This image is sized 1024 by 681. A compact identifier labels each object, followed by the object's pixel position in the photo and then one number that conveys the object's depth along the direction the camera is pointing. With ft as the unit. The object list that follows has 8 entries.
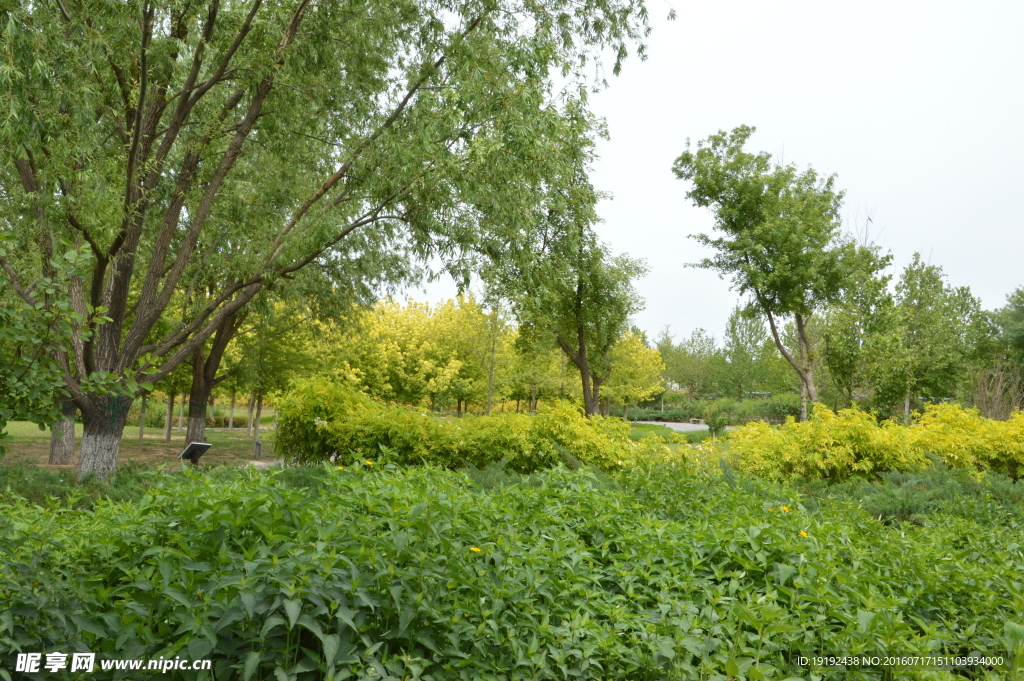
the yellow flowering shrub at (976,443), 30.66
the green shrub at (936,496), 18.86
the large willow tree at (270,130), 24.32
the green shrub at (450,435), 26.55
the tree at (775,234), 65.00
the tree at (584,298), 62.18
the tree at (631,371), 99.81
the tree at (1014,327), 113.60
